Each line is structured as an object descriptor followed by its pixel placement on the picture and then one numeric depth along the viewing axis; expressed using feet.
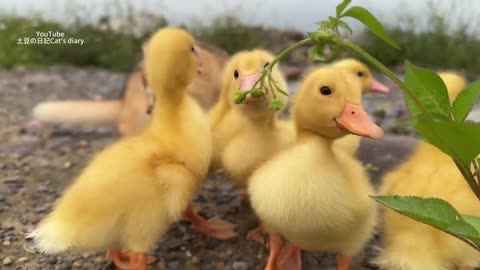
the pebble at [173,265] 1.13
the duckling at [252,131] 1.08
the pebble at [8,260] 1.12
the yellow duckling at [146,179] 0.93
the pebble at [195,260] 1.15
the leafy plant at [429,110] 0.61
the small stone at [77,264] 1.13
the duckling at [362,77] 1.23
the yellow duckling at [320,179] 0.88
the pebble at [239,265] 1.12
